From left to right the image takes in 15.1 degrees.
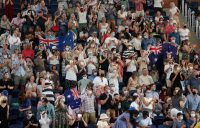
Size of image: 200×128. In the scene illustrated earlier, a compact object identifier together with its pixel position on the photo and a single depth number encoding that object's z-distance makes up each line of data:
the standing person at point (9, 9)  29.61
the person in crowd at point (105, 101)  23.62
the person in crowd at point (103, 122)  21.06
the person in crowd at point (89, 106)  23.36
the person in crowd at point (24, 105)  22.67
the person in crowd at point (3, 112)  21.89
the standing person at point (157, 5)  31.14
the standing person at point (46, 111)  21.98
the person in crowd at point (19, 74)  24.66
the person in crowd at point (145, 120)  22.46
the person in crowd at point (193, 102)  24.13
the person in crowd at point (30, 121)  21.94
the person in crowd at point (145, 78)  25.23
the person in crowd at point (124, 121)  20.27
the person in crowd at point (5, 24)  28.15
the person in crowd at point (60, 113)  21.77
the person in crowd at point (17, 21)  28.14
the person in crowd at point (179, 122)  22.75
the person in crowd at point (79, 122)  22.09
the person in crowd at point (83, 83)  24.15
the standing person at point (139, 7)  29.69
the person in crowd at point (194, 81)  25.24
